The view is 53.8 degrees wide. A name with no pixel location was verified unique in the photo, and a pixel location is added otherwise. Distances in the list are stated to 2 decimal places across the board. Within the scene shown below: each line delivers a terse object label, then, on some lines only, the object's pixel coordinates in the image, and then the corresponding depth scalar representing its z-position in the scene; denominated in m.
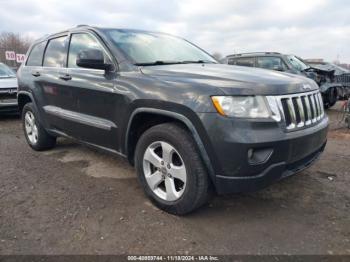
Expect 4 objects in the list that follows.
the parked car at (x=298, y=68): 10.21
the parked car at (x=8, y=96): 8.16
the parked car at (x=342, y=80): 10.99
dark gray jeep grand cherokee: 2.71
